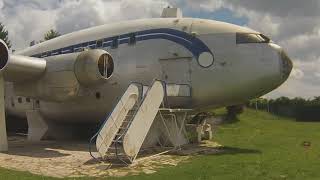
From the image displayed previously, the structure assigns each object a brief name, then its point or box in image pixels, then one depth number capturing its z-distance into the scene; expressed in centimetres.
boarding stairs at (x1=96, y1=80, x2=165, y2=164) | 1478
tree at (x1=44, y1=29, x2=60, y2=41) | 6250
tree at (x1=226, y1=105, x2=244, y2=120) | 4455
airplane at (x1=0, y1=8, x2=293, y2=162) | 1795
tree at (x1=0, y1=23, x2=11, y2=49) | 6184
